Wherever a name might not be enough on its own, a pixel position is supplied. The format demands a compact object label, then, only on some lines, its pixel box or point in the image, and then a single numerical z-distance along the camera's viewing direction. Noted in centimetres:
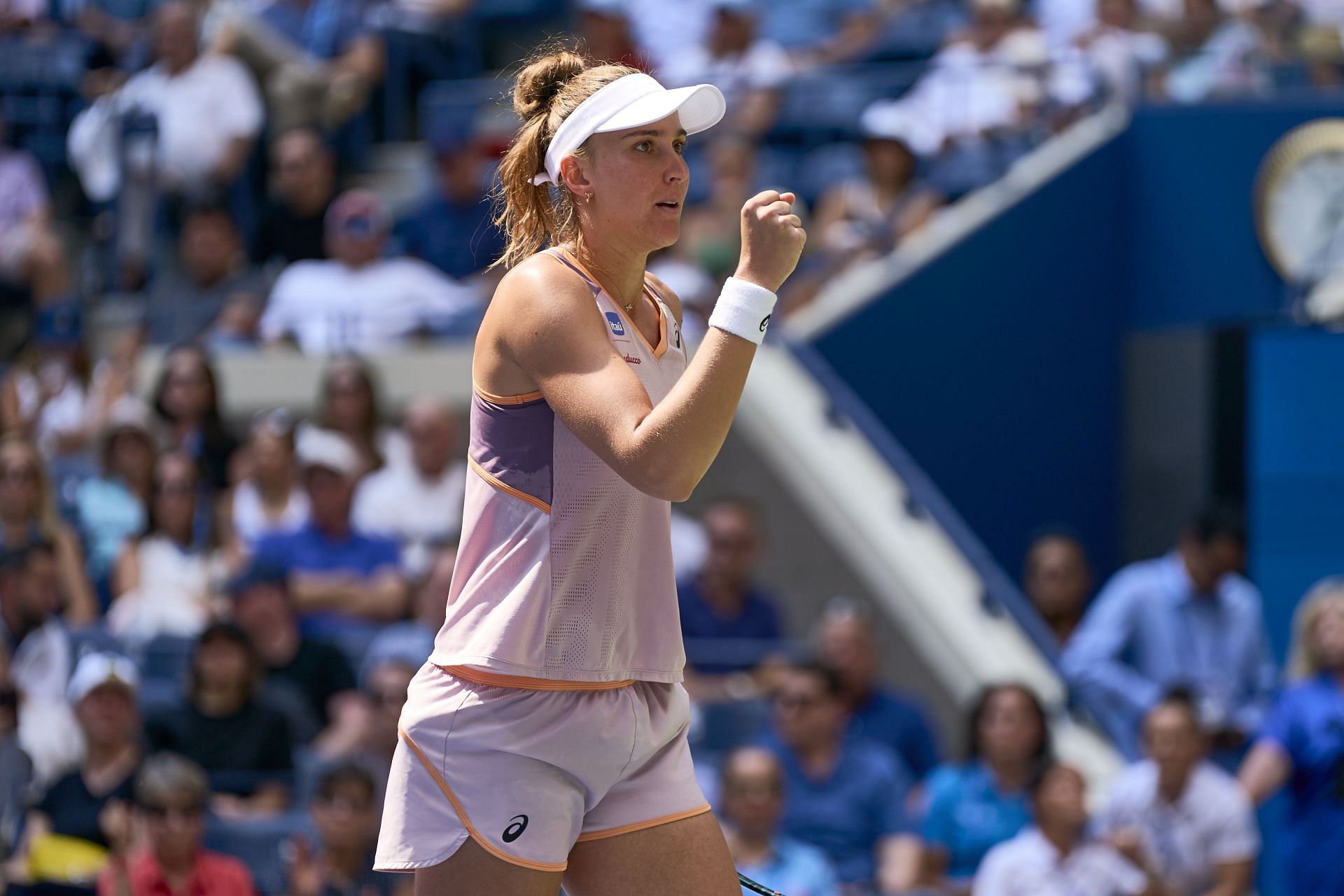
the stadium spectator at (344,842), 1245
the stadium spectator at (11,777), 1366
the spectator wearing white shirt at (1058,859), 1237
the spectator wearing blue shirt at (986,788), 1299
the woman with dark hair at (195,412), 1687
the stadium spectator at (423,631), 1431
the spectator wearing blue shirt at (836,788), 1316
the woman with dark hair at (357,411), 1661
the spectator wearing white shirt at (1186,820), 1312
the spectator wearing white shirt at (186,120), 2094
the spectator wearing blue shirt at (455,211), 1934
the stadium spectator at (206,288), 1967
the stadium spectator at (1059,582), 1570
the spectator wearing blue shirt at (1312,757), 1346
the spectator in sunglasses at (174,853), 1225
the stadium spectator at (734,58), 2067
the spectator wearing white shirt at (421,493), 1606
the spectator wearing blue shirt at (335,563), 1534
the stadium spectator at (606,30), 2137
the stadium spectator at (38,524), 1620
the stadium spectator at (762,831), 1245
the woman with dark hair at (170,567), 1560
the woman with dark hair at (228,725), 1375
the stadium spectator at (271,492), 1606
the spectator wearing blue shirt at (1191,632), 1501
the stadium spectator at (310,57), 2141
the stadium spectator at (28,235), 2159
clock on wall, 1867
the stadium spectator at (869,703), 1395
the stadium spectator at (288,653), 1434
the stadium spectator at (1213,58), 2009
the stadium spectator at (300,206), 1992
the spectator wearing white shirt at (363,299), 1844
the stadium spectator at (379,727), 1318
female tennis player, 581
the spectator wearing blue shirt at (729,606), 1477
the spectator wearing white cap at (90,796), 1313
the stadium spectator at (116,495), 1661
